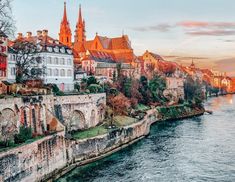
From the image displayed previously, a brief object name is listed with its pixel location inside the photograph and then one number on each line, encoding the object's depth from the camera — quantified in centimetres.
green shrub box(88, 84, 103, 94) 5759
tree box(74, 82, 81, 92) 6400
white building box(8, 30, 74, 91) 5722
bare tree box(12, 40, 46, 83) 5281
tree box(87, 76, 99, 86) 6594
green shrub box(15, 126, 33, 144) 3308
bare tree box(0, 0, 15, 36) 3741
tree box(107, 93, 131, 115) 5951
